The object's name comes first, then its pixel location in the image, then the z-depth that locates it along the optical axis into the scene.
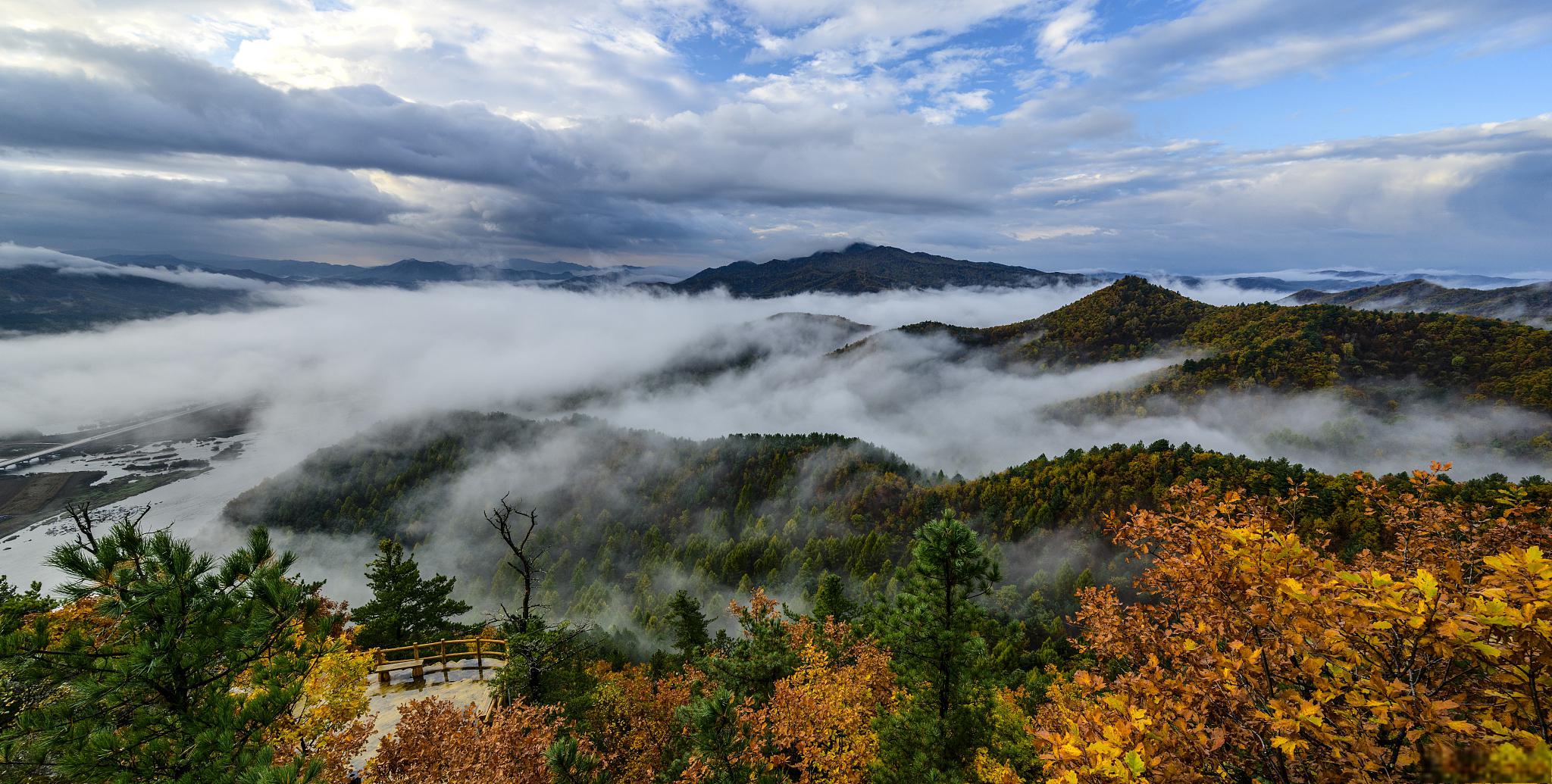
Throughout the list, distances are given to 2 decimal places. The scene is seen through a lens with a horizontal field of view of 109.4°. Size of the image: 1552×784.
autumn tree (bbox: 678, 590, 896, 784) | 15.73
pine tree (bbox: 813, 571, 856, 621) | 54.31
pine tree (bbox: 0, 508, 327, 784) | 8.31
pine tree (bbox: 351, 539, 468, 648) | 39.12
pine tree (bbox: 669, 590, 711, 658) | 47.03
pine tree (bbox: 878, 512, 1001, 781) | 22.64
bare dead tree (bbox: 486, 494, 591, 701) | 19.83
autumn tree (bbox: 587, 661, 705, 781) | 24.28
